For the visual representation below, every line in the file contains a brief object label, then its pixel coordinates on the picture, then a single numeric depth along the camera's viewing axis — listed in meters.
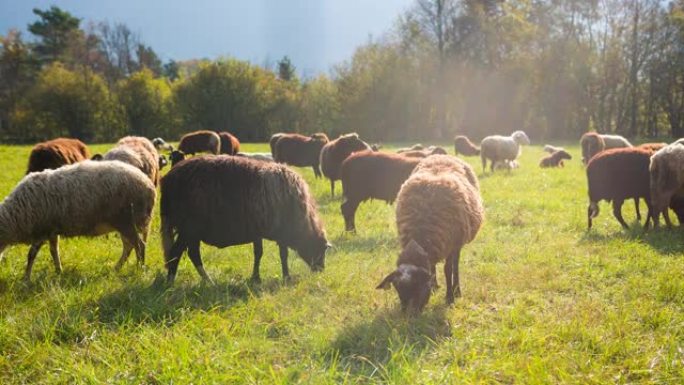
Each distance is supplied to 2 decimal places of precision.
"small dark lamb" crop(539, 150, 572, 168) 20.25
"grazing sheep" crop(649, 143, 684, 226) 7.32
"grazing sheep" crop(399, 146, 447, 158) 9.79
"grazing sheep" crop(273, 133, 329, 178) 16.64
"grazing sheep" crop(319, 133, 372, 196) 12.40
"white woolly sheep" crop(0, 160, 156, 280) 5.31
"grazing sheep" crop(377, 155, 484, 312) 4.19
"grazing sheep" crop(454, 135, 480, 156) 26.08
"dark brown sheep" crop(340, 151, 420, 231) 8.25
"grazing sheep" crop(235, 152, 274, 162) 17.38
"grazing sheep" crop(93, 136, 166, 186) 9.09
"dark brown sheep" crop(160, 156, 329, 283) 5.25
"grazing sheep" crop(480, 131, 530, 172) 17.80
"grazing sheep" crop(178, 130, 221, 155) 20.52
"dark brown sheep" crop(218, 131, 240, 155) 21.62
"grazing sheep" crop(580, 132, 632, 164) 16.59
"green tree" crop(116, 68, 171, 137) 46.41
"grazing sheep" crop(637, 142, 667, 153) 9.10
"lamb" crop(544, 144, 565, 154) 25.26
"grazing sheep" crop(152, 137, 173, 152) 26.08
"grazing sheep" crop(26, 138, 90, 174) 10.45
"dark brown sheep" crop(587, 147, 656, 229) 8.01
